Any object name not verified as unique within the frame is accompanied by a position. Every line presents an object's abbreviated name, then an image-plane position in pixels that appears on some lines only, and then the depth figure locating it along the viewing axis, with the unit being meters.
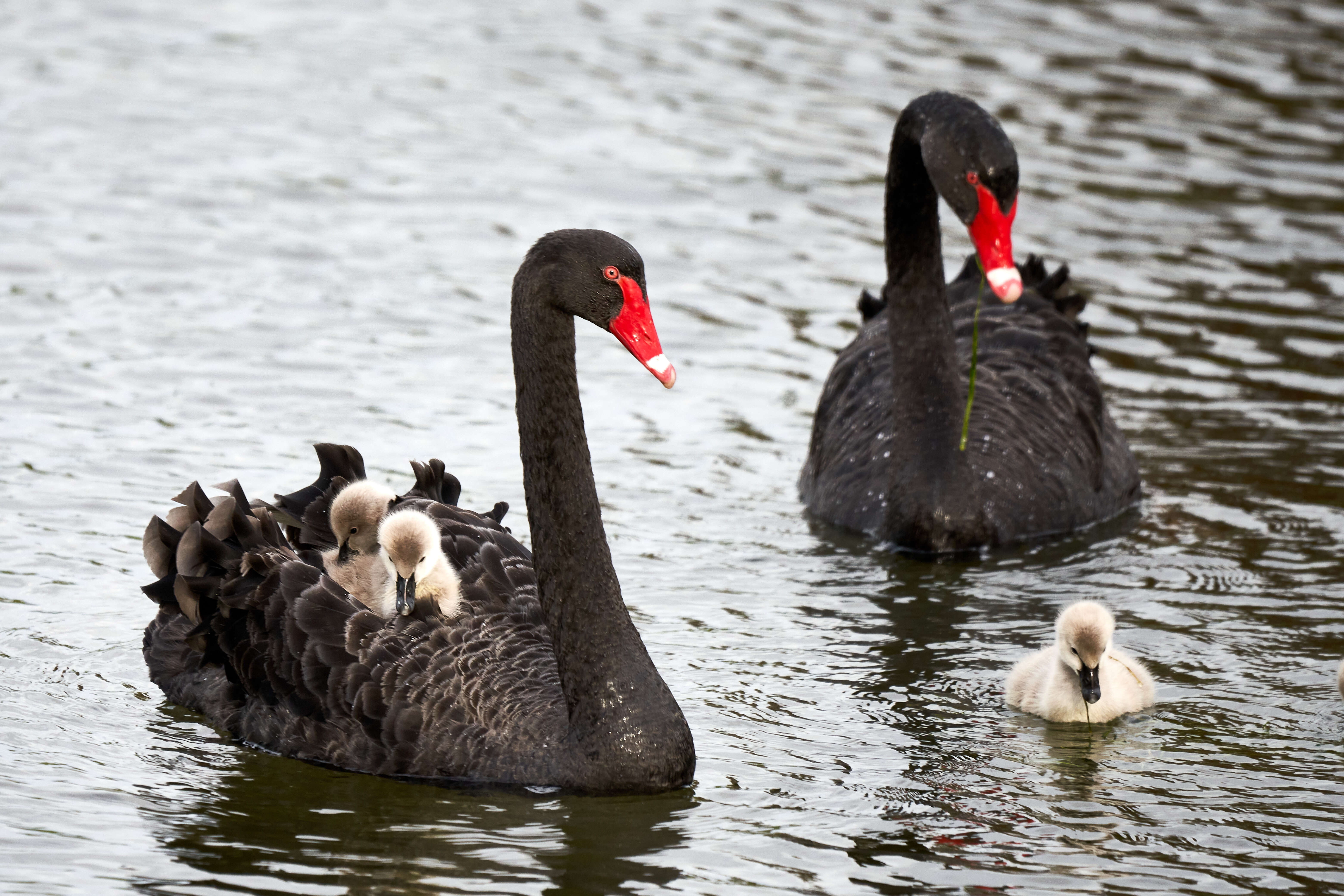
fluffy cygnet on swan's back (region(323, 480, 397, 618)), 13.79
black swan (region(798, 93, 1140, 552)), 17.61
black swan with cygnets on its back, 12.66
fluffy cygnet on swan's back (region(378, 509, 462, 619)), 13.00
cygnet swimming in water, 14.03
